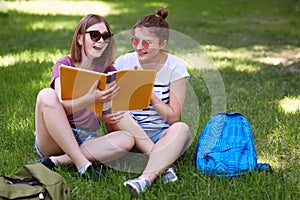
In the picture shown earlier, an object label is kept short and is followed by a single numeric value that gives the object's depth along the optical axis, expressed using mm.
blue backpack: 5302
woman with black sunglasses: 5198
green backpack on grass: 4291
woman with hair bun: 5485
